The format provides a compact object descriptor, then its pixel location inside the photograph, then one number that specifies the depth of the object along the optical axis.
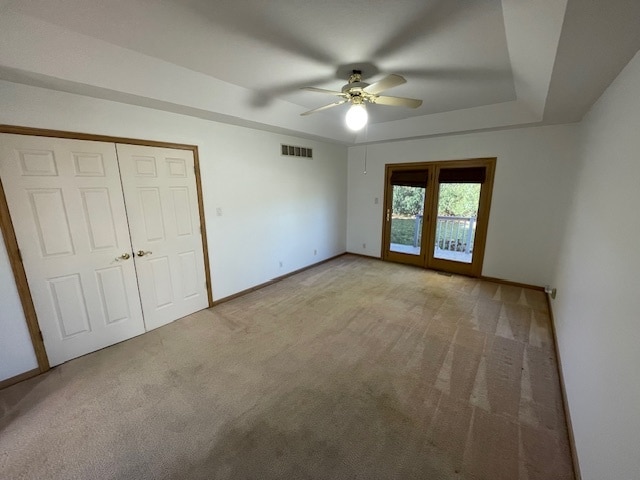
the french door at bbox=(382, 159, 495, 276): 4.33
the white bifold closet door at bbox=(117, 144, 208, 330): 2.73
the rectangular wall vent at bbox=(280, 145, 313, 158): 4.23
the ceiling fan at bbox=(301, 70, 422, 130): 2.32
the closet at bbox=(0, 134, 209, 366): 2.17
